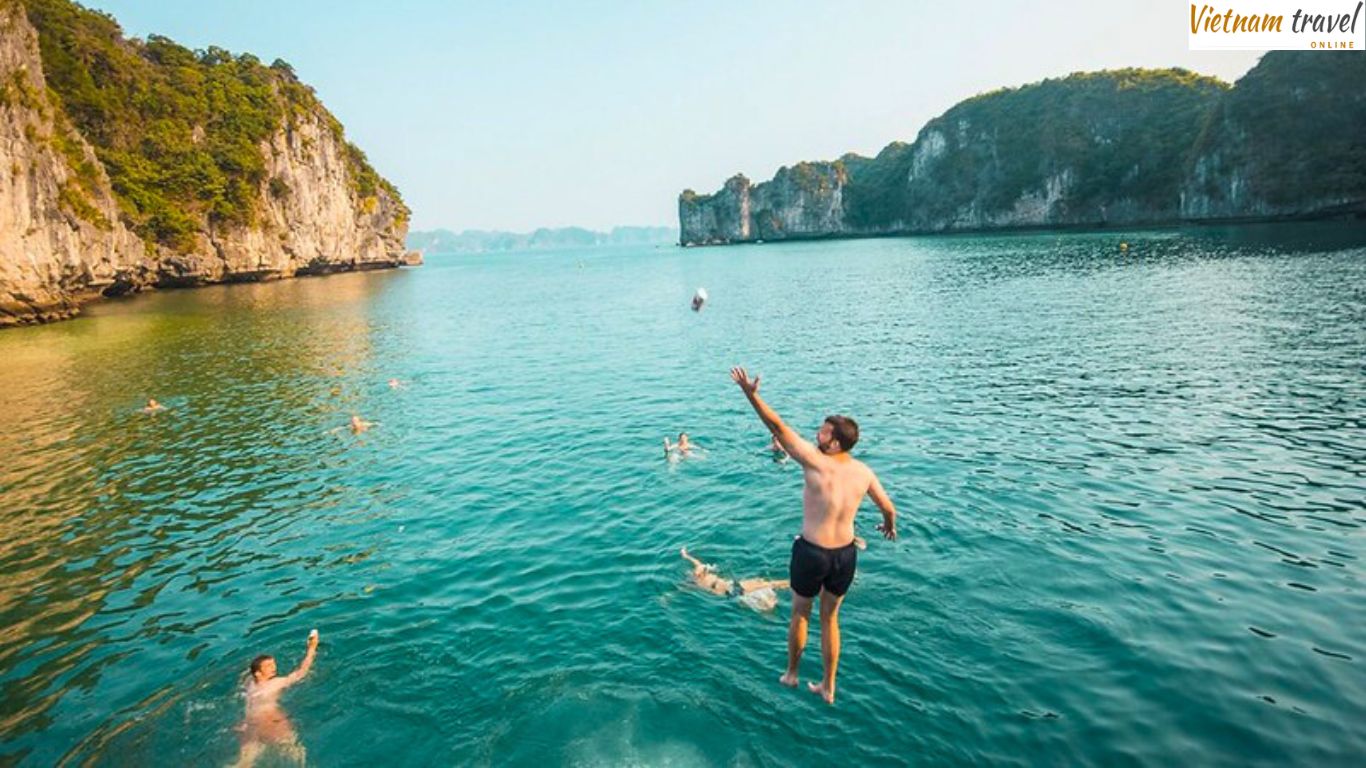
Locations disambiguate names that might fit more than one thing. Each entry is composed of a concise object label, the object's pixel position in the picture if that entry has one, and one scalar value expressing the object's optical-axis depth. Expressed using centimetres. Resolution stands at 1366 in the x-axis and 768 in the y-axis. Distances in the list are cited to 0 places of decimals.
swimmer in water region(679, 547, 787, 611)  1076
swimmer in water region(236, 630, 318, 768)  811
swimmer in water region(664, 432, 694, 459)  1897
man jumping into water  689
